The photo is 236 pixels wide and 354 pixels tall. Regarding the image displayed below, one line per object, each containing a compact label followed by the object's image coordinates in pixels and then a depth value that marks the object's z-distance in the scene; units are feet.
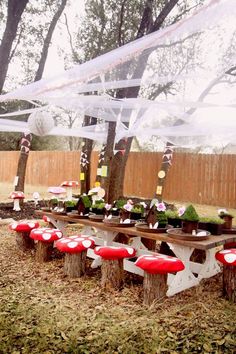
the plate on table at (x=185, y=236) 8.95
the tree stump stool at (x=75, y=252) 9.96
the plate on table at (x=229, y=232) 10.60
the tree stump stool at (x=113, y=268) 9.34
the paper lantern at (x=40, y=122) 13.88
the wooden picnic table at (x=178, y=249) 9.12
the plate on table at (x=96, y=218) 11.51
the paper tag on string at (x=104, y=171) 17.81
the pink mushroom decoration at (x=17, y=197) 21.20
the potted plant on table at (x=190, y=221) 9.30
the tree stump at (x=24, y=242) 13.20
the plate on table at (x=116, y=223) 10.69
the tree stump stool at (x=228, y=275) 8.78
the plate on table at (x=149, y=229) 9.87
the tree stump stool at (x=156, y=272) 8.14
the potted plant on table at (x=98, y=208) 12.38
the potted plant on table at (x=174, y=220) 11.01
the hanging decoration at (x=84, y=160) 25.35
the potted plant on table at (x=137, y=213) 11.93
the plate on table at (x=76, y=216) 12.05
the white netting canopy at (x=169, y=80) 9.13
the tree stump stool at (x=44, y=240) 11.15
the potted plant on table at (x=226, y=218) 10.80
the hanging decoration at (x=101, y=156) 23.15
